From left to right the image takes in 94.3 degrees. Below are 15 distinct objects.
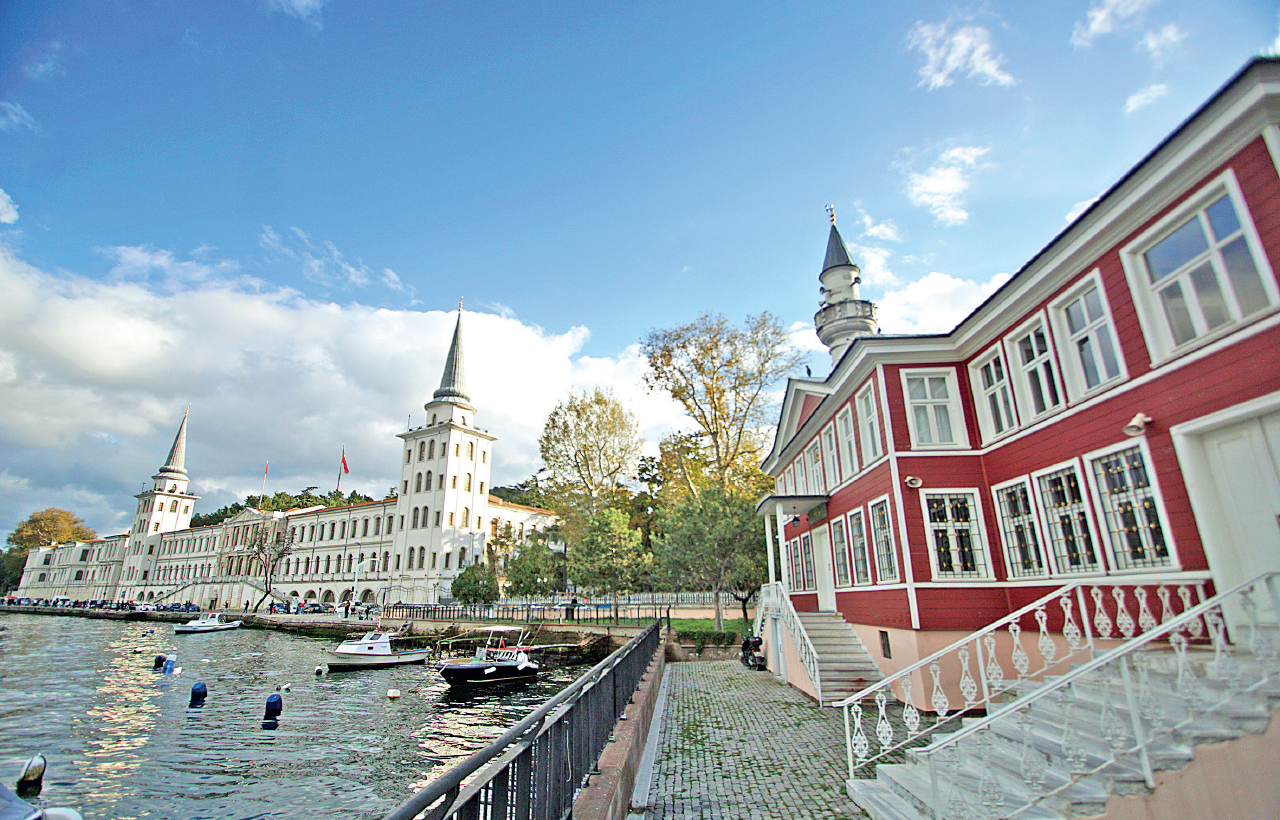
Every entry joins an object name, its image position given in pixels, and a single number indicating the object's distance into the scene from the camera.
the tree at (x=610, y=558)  33.06
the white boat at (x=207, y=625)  47.75
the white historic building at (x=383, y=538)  59.19
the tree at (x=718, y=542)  25.59
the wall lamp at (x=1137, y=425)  8.00
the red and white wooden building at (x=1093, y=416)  6.62
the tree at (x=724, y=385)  31.73
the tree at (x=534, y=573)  40.78
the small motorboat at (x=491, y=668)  23.33
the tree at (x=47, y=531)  114.56
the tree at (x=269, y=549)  76.31
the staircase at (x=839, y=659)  13.10
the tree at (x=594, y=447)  39.25
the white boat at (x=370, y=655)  28.73
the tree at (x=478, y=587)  45.50
